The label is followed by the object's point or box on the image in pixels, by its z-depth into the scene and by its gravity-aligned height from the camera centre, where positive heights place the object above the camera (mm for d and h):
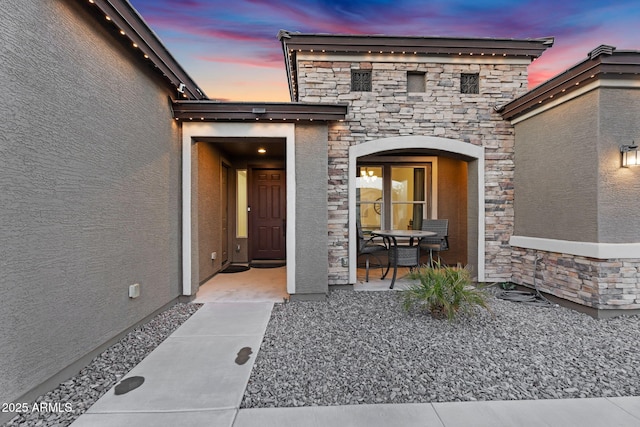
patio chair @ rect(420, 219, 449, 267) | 5650 -516
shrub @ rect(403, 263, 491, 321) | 3432 -1001
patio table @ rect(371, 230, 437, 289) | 5154 -773
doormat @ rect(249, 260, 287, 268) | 7125 -1334
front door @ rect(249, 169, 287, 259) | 7723 -41
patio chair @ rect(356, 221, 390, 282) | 5246 -679
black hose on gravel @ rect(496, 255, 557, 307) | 4172 -1303
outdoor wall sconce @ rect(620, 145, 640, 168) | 3400 +661
